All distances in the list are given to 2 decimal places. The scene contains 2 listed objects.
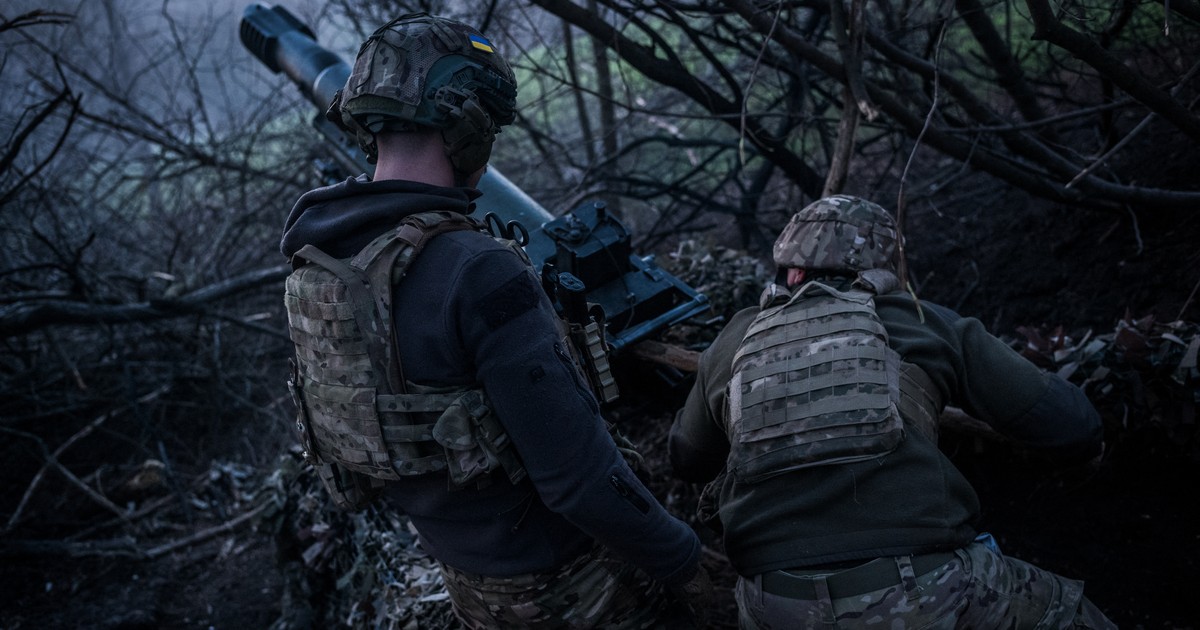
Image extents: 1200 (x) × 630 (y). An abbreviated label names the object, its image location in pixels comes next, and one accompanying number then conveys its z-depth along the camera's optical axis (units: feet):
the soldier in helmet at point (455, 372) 5.46
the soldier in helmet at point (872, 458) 6.12
